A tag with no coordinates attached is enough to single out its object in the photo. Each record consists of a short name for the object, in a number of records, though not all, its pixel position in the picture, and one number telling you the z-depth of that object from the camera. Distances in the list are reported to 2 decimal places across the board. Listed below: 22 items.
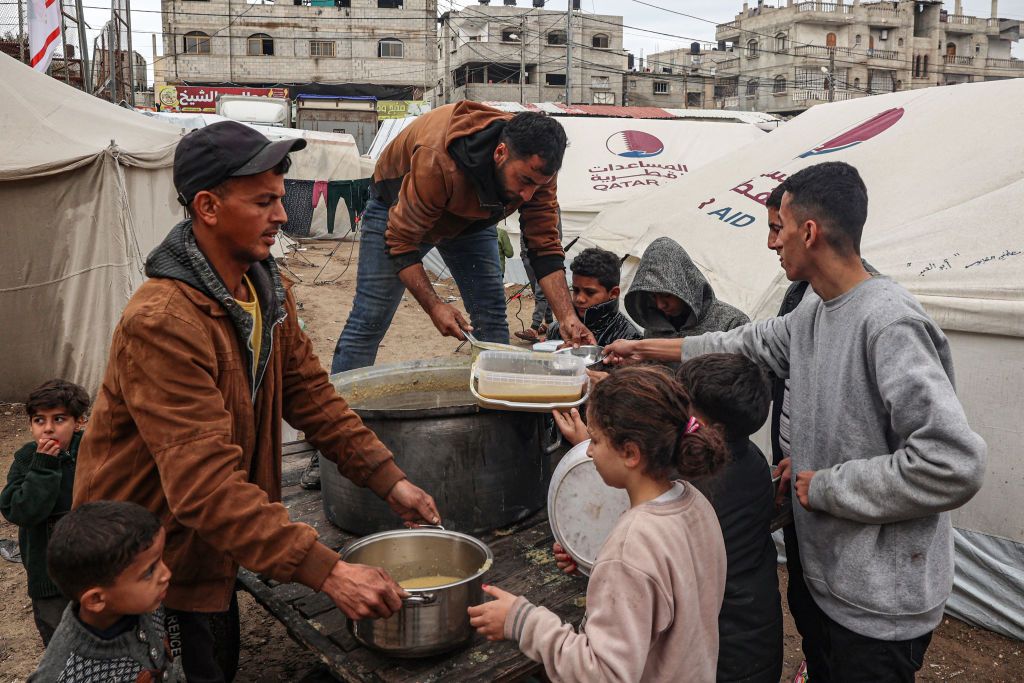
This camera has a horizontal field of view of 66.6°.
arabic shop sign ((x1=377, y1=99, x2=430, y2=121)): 29.69
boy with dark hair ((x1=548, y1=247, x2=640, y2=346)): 3.88
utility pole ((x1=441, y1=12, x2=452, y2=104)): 43.12
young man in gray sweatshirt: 1.83
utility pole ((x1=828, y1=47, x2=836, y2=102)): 38.37
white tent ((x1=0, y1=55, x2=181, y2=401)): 6.38
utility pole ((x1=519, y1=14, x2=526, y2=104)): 36.50
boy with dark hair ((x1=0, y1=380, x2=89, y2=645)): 2.59
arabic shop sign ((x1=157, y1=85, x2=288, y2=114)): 27.70
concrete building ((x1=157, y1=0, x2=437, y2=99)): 36.62
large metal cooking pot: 2.63
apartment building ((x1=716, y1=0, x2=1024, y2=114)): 46.53
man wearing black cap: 1.74
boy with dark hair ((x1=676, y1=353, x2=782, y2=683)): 2.09
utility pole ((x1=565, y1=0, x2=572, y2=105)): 26.70
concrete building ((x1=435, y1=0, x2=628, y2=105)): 40.62
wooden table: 2.03
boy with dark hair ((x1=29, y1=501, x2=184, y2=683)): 1.73
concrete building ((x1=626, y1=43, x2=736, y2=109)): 43.50
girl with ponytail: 1.57
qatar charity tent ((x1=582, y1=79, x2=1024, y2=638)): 3.43
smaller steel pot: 1.96
